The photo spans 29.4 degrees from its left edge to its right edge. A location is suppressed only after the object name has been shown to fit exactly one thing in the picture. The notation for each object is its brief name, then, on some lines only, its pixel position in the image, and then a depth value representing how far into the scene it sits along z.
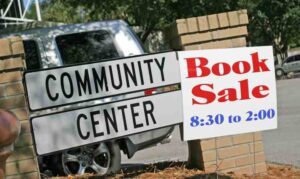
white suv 6.70
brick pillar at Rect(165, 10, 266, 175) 5.77
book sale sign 5.21
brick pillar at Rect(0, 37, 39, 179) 5.14
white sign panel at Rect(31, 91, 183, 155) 5.54
